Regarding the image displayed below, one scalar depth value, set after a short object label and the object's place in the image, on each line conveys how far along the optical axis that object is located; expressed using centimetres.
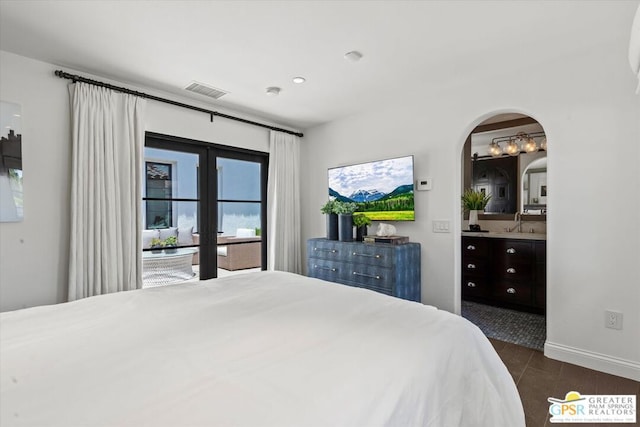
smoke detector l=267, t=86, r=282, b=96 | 310
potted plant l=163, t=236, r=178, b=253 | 330
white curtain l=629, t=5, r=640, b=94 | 135
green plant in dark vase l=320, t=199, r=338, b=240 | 367
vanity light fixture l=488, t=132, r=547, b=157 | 422
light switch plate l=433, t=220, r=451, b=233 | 315
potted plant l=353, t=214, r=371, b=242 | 355
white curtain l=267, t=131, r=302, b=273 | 413
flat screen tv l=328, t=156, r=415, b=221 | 337
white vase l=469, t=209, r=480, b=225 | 459
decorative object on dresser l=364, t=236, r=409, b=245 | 321
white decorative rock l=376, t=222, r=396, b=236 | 334
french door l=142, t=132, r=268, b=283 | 322
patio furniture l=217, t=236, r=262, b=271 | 379
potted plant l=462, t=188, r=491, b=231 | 459
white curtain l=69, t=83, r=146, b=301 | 256
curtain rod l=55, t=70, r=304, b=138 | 255
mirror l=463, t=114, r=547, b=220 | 427
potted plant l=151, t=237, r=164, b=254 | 318
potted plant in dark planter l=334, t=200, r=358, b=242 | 353
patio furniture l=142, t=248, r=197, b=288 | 313
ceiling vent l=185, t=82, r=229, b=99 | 299
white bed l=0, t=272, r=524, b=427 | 77
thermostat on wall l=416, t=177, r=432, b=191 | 328
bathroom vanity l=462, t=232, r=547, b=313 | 355
